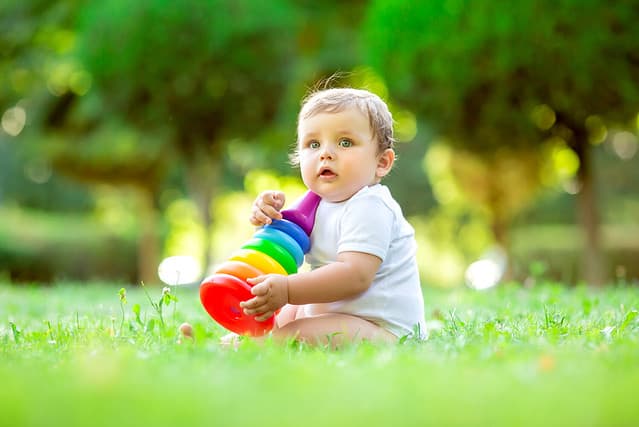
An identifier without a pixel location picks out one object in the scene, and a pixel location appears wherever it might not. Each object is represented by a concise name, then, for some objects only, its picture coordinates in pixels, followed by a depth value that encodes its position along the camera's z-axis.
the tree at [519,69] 8.87
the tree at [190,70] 11.02
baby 3.26
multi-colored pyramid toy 3.22
